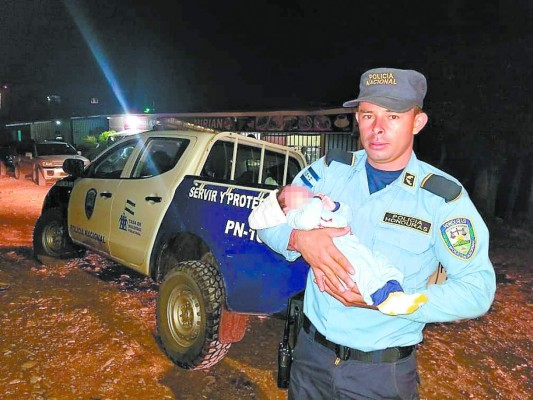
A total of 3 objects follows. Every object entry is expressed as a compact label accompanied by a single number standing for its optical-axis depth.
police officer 1.50
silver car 14.59
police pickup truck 3.00
